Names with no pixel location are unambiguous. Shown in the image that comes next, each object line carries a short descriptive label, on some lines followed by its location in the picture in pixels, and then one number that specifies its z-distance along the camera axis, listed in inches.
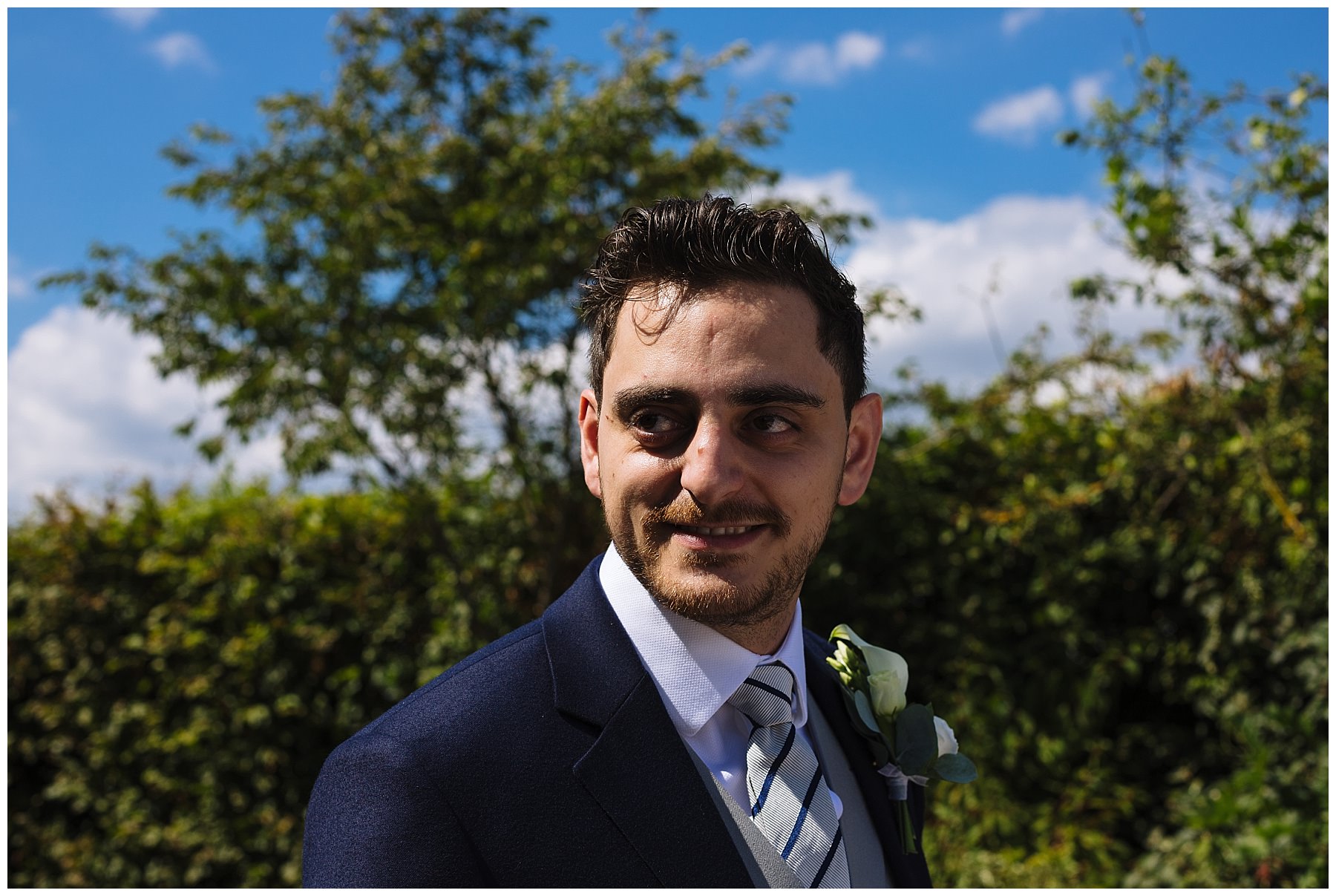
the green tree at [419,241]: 203.8
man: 55.8
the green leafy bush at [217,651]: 227.3
